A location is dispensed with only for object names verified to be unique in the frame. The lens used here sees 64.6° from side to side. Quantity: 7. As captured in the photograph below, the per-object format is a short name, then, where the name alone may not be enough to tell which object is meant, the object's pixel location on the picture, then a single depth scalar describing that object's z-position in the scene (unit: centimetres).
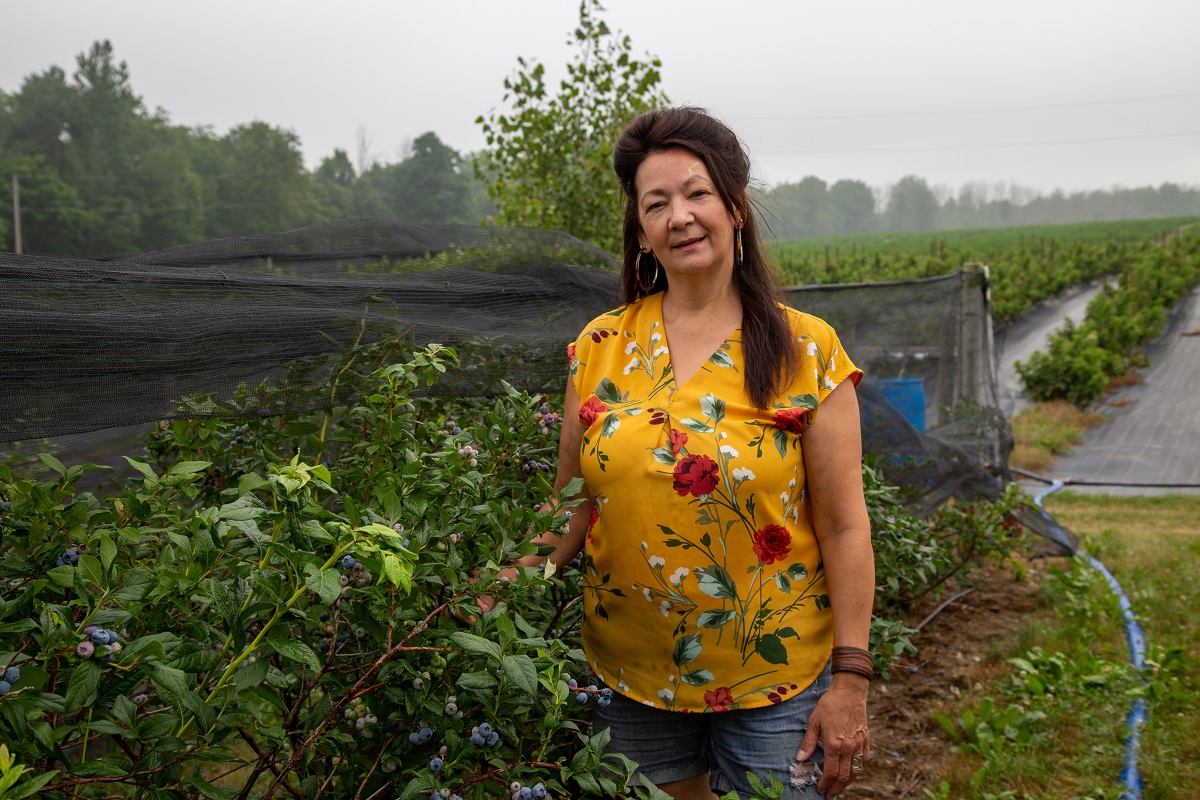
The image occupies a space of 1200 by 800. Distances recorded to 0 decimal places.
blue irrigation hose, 271
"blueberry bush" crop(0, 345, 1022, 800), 99
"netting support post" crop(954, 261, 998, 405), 584
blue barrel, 534
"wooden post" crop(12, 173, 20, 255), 4178
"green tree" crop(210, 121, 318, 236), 5694
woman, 162
